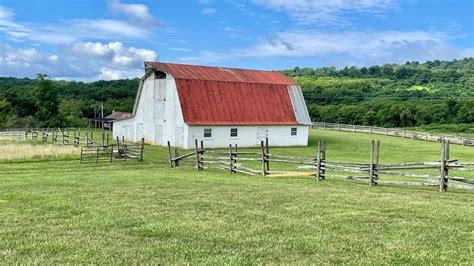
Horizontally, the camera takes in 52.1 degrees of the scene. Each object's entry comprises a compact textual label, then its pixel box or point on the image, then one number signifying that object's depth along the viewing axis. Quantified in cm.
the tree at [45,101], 9162
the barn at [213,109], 4081
